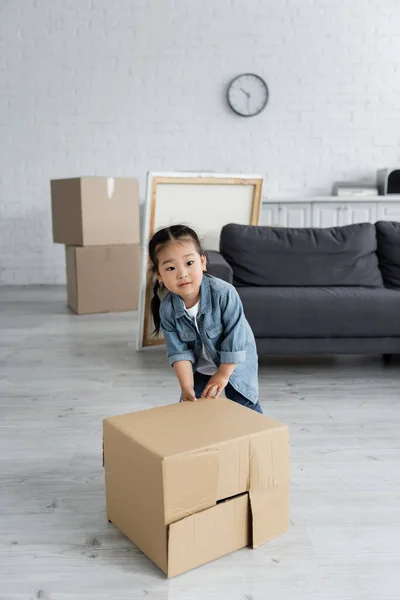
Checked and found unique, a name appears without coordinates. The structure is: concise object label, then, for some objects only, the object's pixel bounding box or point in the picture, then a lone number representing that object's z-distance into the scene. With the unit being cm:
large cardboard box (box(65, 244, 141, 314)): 417
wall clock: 517
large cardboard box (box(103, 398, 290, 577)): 122
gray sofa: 263
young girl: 157
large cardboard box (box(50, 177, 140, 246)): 410
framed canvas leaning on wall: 304
